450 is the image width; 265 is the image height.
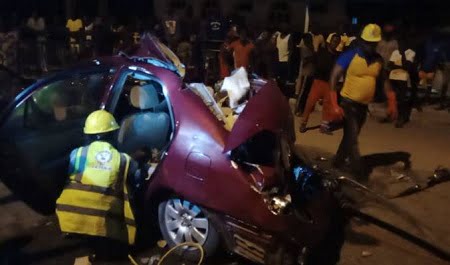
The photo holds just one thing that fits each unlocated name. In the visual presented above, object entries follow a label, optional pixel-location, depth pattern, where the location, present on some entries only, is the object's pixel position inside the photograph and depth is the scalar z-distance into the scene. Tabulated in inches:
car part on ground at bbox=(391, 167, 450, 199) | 257.1
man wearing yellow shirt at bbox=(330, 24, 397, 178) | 248.4
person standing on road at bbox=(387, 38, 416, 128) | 410.9
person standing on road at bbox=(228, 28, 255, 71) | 427.5
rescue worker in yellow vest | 168.4
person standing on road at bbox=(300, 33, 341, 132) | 357.4
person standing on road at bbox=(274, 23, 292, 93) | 490.0
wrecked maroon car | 159.9
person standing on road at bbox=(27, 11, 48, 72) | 583.8
